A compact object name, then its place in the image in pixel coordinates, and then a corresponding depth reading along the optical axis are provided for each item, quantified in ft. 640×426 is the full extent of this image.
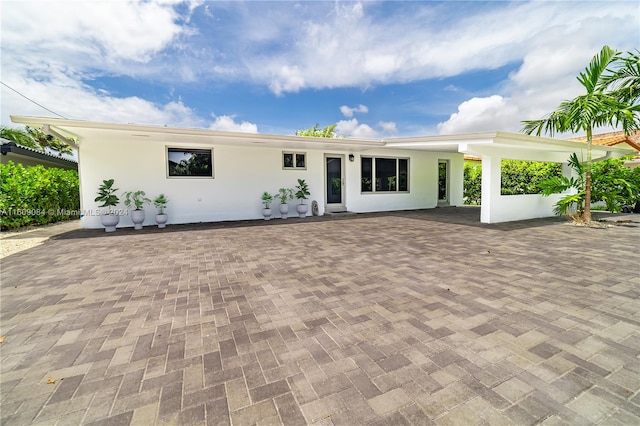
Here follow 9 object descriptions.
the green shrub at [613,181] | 27.77
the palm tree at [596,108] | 22.54
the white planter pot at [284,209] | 31.91
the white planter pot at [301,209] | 32.58
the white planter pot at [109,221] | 24.13
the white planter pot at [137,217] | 25.64
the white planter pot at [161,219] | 26.43
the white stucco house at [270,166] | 24.35
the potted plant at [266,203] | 30.96
